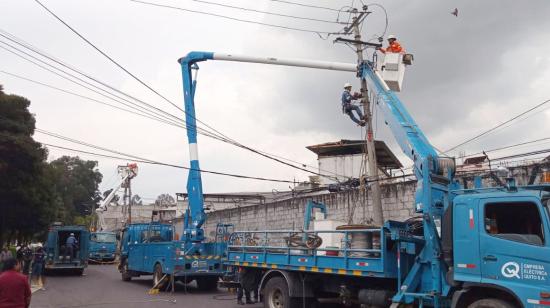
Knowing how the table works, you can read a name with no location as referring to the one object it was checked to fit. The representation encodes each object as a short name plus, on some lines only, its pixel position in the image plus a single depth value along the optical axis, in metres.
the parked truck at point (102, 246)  36.88
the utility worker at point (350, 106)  15.09
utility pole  14.61
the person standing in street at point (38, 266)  20.02
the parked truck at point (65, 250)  25.05
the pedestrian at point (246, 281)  12.38
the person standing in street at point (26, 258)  19.52
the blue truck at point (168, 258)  17.09
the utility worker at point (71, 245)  24.80
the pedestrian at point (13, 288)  6.60
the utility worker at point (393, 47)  12.23
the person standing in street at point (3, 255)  18.39
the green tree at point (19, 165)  23.55
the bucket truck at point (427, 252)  7.04
